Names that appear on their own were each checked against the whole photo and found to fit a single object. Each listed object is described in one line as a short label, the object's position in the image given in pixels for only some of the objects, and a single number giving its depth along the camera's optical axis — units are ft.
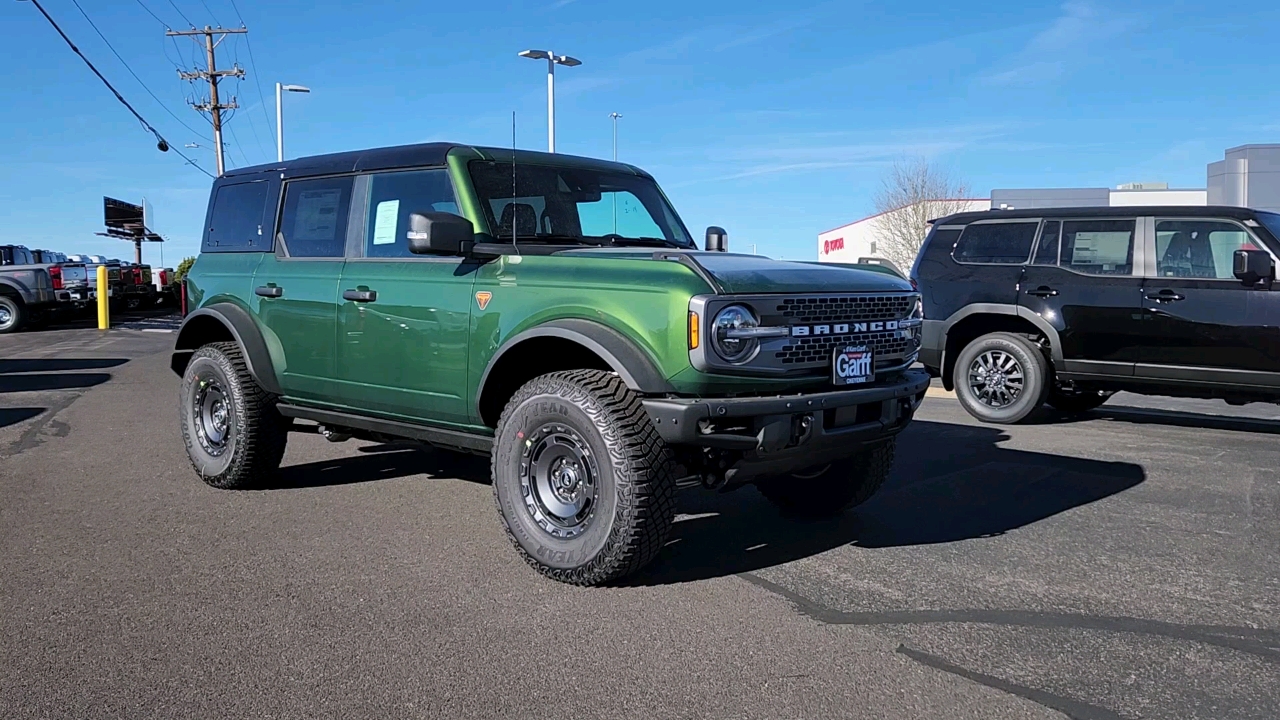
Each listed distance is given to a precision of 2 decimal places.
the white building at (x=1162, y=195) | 129.70
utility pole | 139.23
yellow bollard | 81.30
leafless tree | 164.96
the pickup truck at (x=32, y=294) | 73.36
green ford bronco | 13.67
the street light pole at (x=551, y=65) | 71.77
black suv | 26.48
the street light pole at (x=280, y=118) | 108.37
